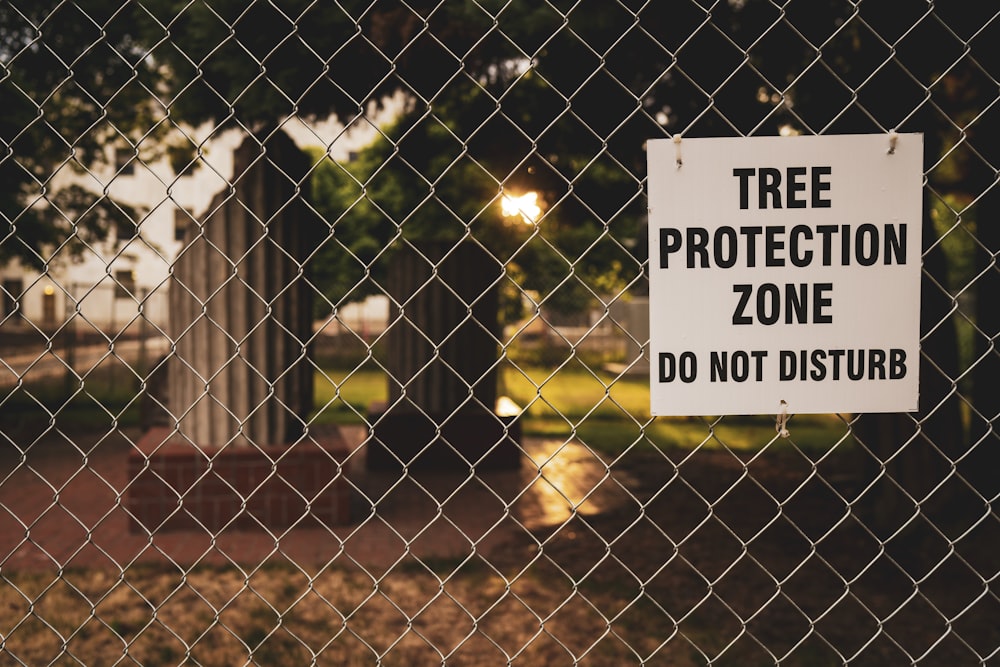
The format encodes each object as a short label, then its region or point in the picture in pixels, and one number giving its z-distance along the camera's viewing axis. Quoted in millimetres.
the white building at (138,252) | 11992
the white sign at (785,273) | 1714
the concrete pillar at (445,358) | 7871
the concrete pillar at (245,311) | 5527
